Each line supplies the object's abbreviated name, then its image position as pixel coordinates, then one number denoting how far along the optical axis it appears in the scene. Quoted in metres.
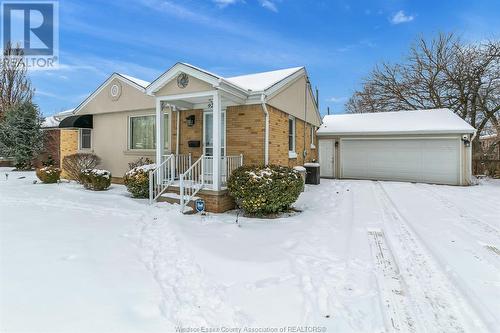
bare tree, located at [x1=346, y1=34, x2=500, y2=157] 18.03
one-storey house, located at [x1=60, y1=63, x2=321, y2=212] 7.79
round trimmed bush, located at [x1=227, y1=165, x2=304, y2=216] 6.88
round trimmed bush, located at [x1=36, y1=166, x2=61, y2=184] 11.75
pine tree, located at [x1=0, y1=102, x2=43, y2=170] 17.45
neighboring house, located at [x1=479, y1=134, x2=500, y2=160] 16.62
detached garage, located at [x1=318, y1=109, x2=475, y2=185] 13.48
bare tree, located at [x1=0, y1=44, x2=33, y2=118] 22.92
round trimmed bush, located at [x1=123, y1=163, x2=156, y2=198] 8.95
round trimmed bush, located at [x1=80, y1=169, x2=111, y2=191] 10.30
